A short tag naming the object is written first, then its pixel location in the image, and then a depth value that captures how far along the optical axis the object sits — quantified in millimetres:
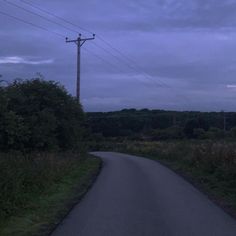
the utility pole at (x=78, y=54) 29798
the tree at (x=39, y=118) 16445
